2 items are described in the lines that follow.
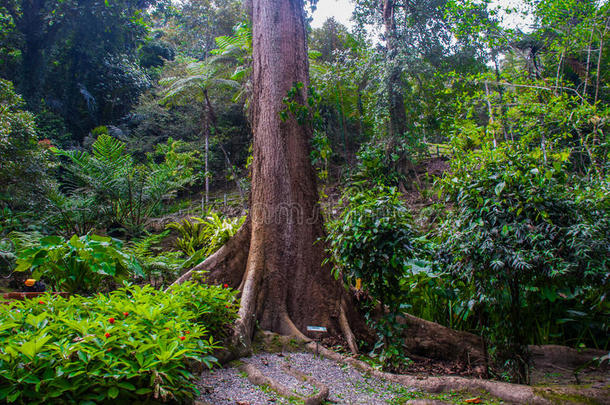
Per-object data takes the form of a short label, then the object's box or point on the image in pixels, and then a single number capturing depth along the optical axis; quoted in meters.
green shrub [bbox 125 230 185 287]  4.76
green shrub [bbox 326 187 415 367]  2.73
